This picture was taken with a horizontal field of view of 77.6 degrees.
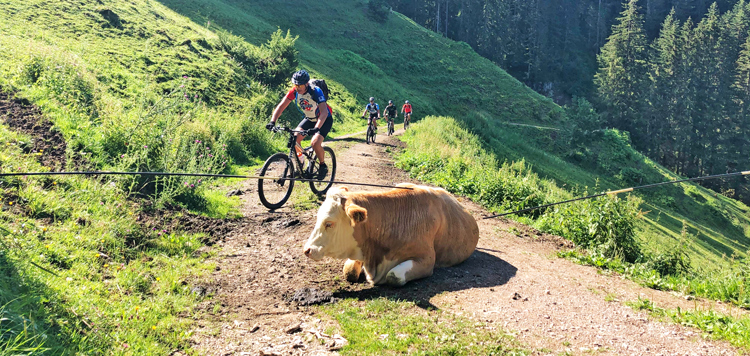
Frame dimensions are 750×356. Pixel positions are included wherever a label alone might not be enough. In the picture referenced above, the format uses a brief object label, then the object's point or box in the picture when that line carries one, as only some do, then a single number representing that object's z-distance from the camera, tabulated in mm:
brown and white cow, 5340
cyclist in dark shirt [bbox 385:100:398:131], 26531
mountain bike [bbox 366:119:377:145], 21750
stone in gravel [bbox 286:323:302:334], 4406
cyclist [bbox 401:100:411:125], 28469
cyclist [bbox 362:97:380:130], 21734
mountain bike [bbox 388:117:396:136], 27031
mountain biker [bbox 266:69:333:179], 8555
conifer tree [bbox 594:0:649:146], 67125
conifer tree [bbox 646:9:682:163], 65000
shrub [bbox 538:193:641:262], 8320
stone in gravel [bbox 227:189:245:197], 9630
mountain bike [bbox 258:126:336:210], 8422
